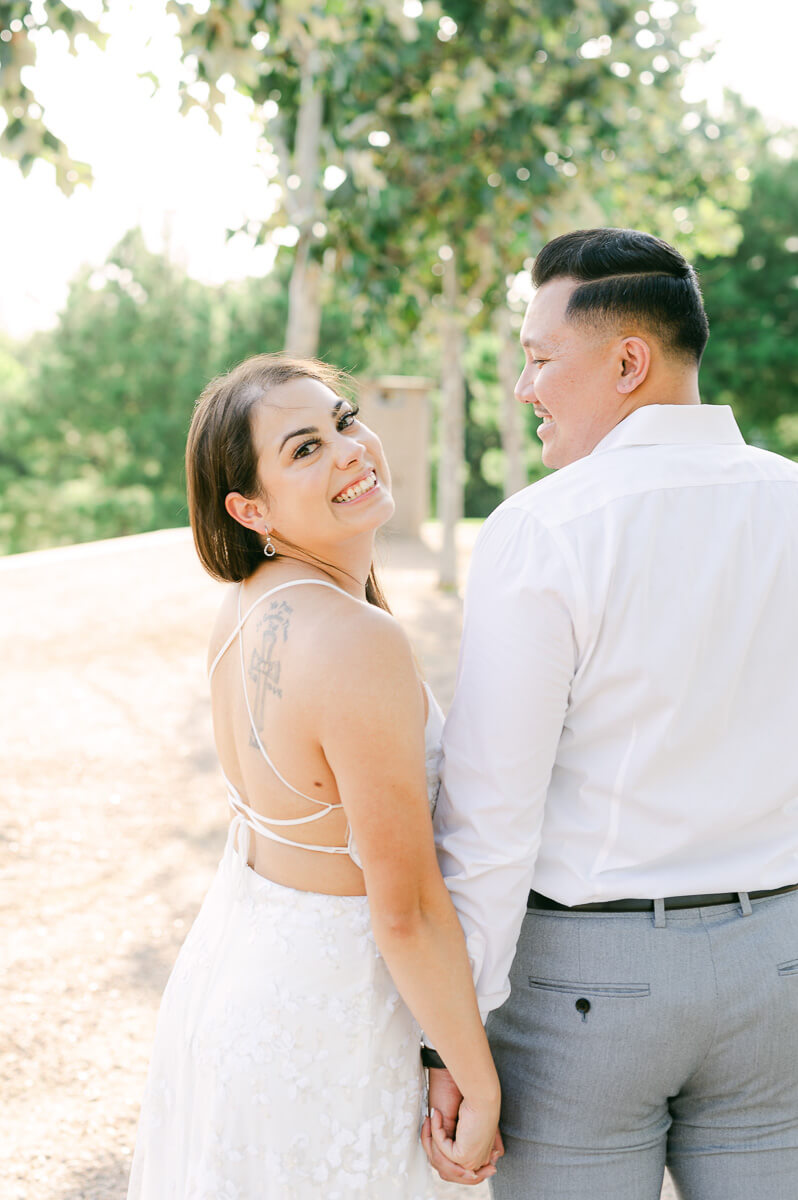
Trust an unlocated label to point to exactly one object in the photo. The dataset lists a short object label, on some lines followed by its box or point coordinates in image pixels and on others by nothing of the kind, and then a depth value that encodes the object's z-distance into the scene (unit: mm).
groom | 1485
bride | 1559
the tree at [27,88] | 4465
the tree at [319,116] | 6961
